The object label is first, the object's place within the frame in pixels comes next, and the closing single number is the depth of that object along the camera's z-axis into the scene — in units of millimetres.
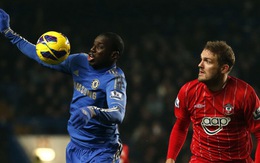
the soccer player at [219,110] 10312
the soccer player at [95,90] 10602
